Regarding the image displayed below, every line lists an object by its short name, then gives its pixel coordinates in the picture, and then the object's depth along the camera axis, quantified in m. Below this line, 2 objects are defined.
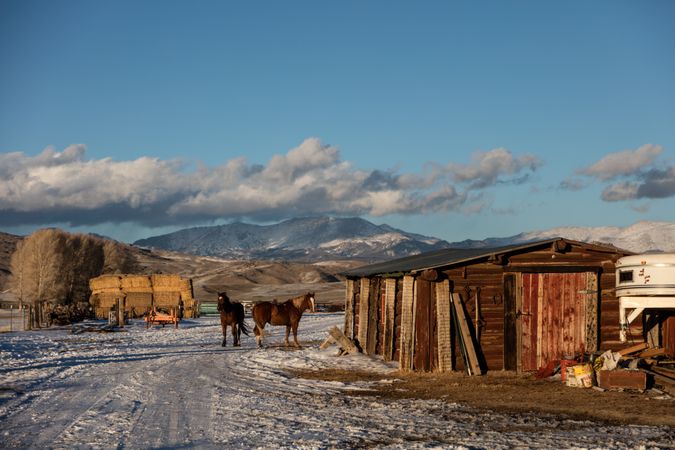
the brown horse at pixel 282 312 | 32.19
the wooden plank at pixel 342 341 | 27.38
